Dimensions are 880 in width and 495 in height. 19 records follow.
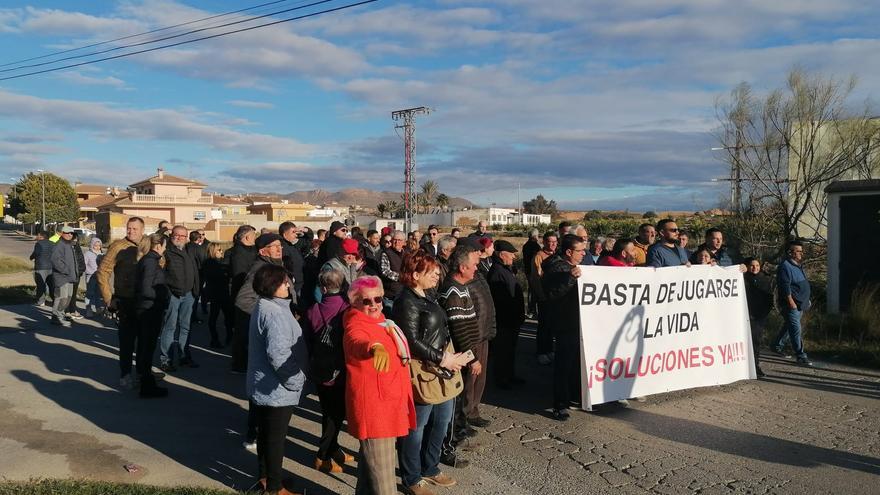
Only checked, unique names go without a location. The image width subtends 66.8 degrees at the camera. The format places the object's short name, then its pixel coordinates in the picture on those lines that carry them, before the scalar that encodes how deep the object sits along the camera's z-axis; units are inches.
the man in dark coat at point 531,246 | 440.4
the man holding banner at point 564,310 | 260.2
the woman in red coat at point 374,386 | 160.2
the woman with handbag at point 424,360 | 182.4
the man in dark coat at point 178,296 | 325.4
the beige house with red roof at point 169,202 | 3088.1
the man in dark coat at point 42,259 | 525.7
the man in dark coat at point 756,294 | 339.3
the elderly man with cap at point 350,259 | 274.7
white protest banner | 265.3
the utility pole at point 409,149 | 2205.3
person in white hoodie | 543.8
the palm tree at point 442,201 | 4793.3
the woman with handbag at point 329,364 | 191.0
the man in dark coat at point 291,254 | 357.1
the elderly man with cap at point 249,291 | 276.2
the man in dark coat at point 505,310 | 308.2
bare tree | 826.2
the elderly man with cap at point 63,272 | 475.2
